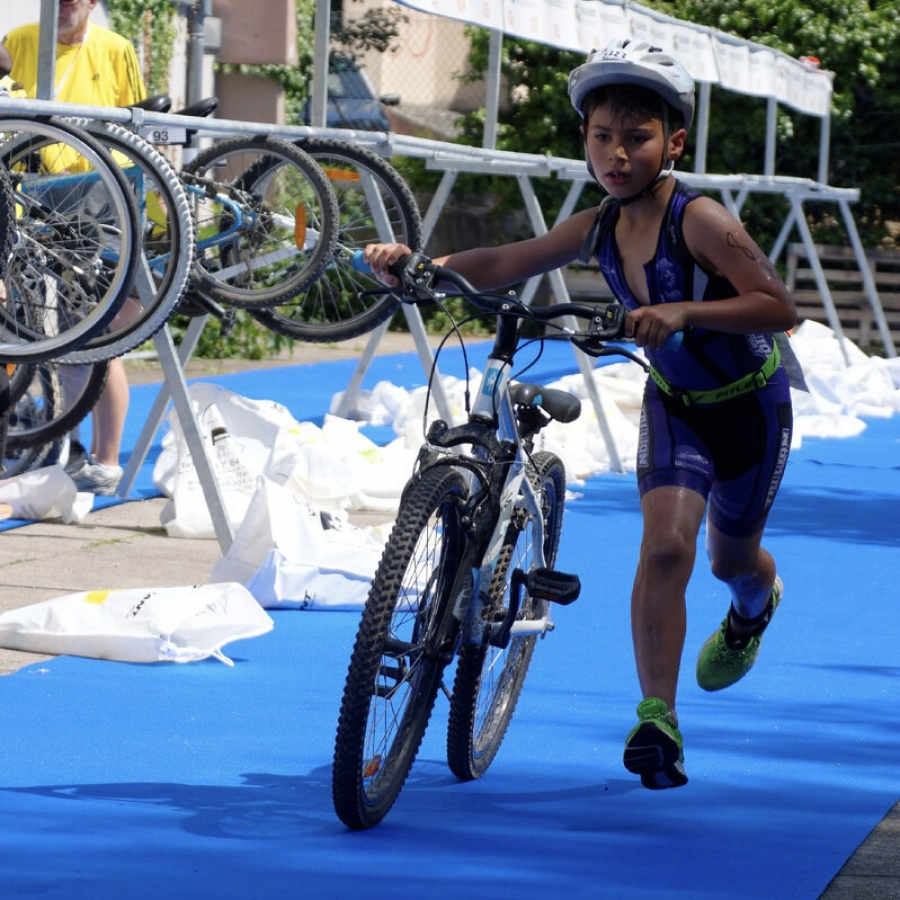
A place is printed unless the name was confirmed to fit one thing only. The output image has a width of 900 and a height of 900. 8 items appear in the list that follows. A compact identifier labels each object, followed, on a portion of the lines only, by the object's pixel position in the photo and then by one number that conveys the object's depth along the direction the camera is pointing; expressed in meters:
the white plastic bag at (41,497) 14.44
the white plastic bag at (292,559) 11.68
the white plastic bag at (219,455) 14.01
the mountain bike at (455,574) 7.04
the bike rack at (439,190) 12.38
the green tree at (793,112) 36.67
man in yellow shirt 14.85
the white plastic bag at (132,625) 10.12
